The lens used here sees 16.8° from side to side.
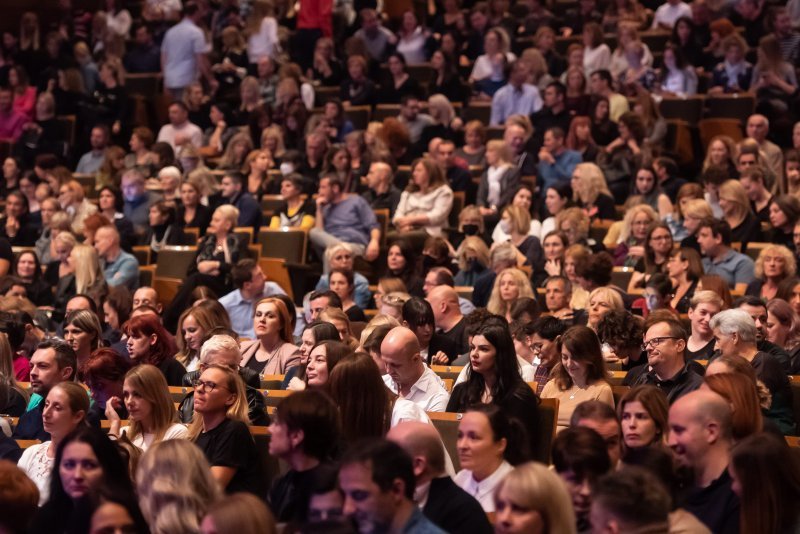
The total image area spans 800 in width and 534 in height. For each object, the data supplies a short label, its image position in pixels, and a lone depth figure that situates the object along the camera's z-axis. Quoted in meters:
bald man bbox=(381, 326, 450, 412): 9.98
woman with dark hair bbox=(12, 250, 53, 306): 16.61
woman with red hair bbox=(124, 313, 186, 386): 11.70
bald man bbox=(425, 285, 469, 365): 12.96
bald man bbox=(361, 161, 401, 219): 18.27
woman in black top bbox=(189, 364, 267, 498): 8.74
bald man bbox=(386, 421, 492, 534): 7.23
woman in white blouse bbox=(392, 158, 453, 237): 17.51
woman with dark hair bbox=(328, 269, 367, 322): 14.25
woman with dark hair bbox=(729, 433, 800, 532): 6.89
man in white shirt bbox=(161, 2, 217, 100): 22.64
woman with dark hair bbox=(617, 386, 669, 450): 7.95
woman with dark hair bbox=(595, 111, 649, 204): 18.21
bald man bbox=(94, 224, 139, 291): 16.53
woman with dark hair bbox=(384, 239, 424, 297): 15.34
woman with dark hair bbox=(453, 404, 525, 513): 7.85
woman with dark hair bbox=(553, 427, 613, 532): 7.00
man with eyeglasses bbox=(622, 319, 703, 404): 9.98
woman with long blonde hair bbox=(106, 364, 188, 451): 9.35
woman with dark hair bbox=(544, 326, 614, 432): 9.83
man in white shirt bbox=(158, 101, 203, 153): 21.31
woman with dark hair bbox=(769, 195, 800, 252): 15.50
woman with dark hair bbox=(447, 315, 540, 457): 9.47
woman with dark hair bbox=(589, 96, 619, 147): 19.29
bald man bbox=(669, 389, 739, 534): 7.36
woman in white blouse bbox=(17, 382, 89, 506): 9.33
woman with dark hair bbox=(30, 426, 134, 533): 7.51
